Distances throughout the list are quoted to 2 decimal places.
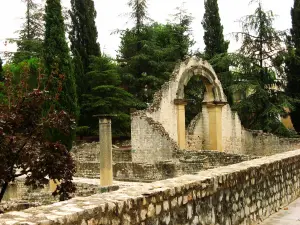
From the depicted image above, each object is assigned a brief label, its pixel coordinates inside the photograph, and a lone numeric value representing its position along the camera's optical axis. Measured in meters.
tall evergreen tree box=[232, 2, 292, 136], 25.67
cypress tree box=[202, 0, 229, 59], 31.95
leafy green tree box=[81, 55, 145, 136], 29.19
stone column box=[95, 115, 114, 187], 13.16
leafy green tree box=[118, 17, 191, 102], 31.88
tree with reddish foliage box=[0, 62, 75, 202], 8.21
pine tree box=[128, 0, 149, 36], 35.16
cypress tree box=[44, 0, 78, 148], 20.84
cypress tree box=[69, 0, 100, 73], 33.56
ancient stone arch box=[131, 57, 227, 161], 18.20
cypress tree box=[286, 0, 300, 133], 28.00
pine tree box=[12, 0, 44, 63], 37.31
